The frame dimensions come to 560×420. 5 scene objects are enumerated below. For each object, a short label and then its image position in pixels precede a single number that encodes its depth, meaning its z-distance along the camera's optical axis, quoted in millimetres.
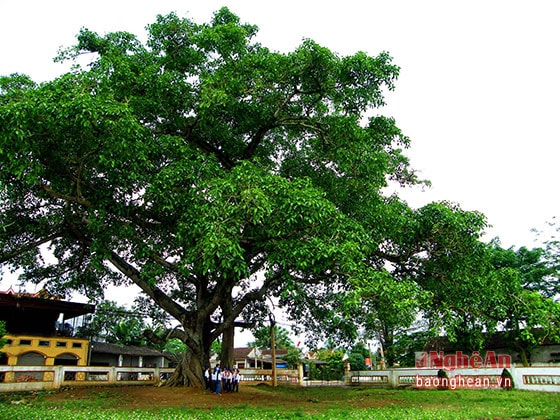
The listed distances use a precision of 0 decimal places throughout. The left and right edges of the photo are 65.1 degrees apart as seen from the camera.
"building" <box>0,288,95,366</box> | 21250
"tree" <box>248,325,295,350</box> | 56881
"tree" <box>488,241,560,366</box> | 12227
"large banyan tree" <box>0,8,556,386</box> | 10742
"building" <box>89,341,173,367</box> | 31766
